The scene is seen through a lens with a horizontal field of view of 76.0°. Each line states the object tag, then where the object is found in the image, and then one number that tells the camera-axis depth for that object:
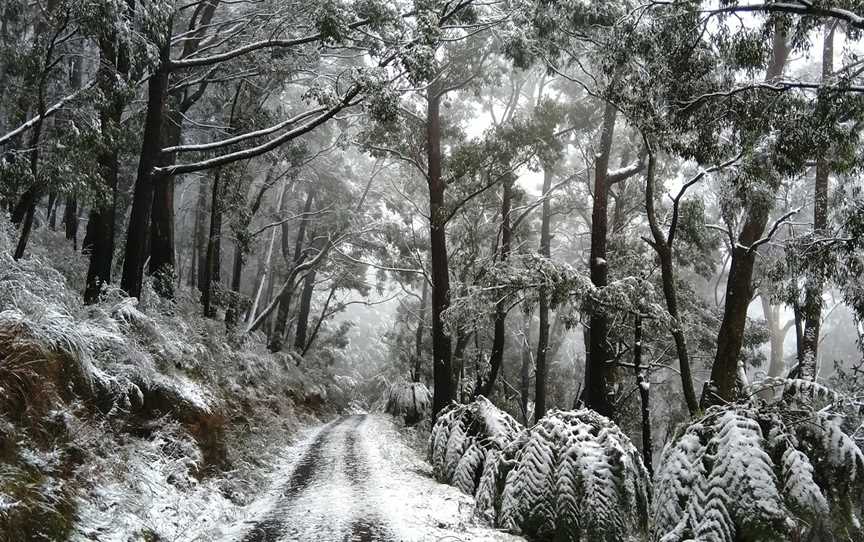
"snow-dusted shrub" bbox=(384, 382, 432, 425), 19.67
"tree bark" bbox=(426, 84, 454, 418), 13.67
